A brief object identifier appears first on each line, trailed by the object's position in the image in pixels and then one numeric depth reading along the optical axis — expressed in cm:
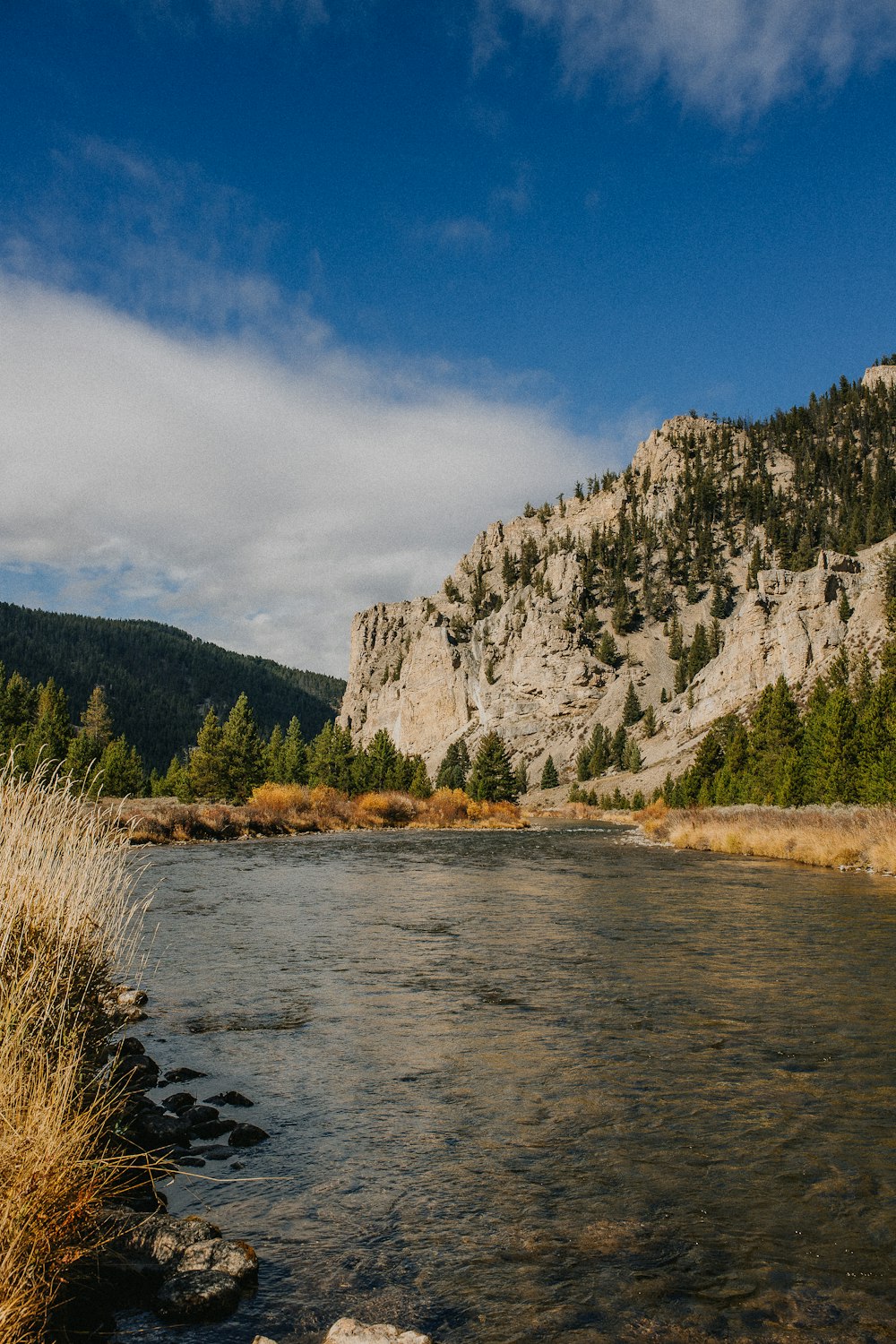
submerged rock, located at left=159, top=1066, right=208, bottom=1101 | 1086
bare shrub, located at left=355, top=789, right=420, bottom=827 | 8127
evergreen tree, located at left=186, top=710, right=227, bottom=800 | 8722
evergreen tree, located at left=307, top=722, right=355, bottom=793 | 10525
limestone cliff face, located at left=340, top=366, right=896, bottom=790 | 12656
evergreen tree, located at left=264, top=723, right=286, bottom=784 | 10544
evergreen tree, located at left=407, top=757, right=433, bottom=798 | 10394
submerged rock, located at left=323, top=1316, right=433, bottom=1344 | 513
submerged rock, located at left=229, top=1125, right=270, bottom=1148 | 888
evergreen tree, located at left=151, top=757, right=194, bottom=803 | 9900
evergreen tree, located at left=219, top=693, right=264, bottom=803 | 8906
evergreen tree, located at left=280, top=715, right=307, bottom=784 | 10519
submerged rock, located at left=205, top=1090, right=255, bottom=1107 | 993
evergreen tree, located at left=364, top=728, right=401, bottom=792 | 11150
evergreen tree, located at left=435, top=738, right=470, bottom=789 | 14050
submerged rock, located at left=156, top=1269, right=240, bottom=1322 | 585
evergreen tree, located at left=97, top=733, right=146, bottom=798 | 9381
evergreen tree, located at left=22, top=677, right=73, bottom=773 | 8250
